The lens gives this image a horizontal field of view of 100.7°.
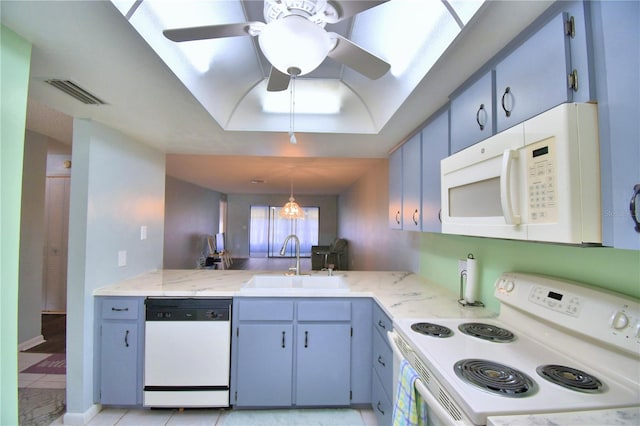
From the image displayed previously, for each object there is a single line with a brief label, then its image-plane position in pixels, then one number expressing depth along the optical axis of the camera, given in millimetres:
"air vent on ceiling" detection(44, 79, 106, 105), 1445
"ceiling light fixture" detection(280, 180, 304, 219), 5949
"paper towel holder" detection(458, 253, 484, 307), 1685
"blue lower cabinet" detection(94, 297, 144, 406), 1944
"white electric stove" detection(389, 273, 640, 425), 781
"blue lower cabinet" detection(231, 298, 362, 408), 1959
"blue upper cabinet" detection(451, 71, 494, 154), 1206
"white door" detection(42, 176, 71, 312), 3895
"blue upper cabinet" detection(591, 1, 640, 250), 669
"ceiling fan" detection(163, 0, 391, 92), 814
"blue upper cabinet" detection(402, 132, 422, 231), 1976
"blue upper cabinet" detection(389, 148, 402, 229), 2378
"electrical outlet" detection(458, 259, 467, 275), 1758
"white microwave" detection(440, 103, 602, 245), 764
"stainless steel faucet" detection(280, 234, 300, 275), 2405
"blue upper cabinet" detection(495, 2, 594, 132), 801
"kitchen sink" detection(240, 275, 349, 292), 2479
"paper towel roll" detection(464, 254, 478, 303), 1687
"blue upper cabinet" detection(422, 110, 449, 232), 1633
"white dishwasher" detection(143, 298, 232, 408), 1935
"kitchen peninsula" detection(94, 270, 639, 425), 1628
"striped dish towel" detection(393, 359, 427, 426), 996
